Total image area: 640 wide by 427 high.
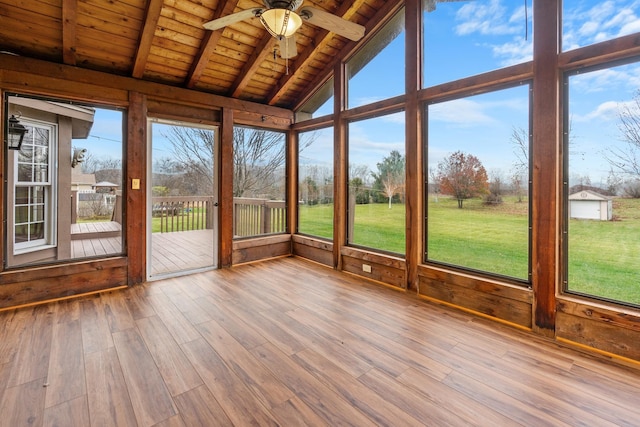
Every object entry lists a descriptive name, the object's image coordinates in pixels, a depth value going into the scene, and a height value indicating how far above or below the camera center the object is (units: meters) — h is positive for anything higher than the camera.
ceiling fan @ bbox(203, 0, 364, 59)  2.30 +1.65
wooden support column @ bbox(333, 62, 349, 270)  4.48 +0.79
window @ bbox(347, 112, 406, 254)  3.88 +0.44
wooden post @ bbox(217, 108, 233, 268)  4.61 +0.41
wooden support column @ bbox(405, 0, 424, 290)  3.52 +0.90
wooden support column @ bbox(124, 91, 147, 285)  3.81 +0.39
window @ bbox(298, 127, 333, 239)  4.90 +0.55
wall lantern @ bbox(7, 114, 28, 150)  3.17 +0.87
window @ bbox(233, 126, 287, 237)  4.92 +0.58
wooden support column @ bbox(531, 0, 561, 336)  2.54 +0.49
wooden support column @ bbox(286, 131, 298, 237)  5.45 +0.84
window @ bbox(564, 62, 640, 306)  2.34 +0.25
